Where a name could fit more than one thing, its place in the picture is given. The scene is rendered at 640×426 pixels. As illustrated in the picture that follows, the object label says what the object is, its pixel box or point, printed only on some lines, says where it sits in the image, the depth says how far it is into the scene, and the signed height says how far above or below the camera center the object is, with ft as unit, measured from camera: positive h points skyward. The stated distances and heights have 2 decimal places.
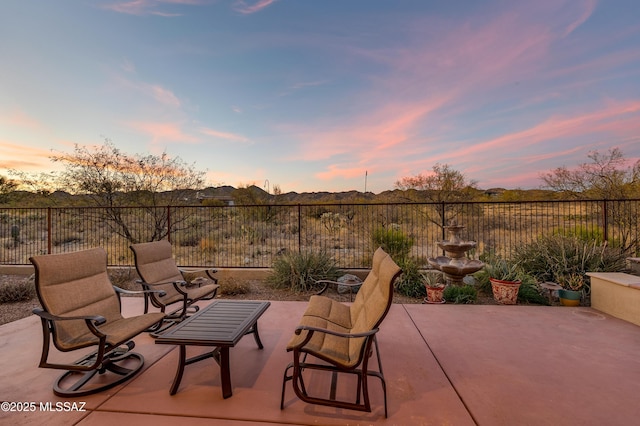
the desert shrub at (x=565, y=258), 14.64 -2.85
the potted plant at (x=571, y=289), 13.52 -4.34
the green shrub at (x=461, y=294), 14.51 -4.90
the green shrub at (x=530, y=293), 14.38 -4.76
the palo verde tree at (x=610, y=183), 20.31 +3.15
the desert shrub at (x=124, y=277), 18.17 -5.00
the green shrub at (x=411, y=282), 16.07 -4.64
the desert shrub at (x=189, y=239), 32.89 -3.53
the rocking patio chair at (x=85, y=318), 6.60 -3.23
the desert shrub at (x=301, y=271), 17.34 -4.21
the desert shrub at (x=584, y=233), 17.62 -1.56
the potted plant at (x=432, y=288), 14.44 -4.50
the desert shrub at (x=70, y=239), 33.84 -3.70
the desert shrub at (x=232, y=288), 16.74 -5.17
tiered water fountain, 14.52 -2.95
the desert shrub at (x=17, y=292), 14.93 -4.88
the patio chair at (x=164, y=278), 10.91 -3.14
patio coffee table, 6.28 -3.40
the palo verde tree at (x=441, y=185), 40.63 +4.67
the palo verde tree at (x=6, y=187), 30.98 +3.41
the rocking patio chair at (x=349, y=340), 5.79 -3.42
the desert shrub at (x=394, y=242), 19.94 -2.42
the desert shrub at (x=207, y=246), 29.60 -4.04
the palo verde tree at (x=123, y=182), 23.49 +3.10
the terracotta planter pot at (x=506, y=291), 13.92 -4.52
